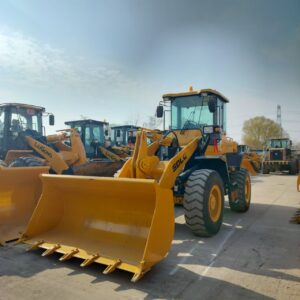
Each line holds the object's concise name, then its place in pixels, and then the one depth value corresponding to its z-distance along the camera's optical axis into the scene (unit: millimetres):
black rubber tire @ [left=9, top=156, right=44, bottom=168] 8886
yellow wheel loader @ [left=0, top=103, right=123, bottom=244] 9820
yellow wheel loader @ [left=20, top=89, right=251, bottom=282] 3854
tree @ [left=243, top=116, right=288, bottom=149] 61625
